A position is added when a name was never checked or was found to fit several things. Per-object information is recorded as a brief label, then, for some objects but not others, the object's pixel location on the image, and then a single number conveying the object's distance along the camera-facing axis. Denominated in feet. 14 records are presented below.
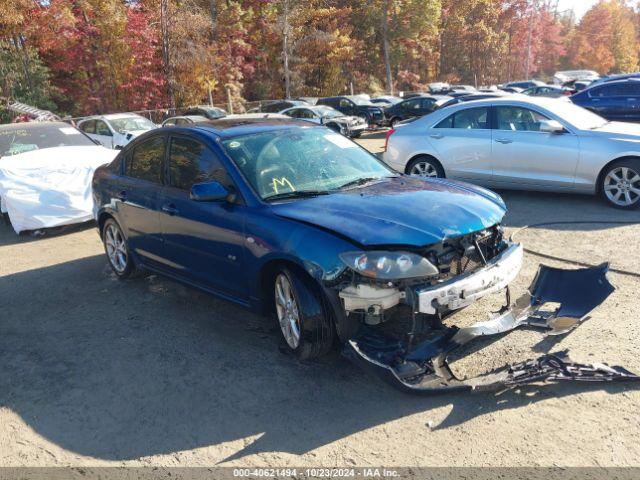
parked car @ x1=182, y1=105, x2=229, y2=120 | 77.46
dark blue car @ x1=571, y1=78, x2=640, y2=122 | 49.01
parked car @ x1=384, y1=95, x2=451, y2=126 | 73.97
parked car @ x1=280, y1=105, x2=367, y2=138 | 68.80
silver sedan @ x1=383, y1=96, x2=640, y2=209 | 26.07
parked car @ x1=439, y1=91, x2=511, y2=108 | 52.94
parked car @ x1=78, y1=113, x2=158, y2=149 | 51.93
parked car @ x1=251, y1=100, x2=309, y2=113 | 82.64
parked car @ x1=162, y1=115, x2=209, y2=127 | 63.99
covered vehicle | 28.14
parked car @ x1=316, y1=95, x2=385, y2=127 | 79.77
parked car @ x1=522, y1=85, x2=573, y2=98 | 87.92
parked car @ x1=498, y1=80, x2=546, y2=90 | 117.39
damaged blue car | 11.84
